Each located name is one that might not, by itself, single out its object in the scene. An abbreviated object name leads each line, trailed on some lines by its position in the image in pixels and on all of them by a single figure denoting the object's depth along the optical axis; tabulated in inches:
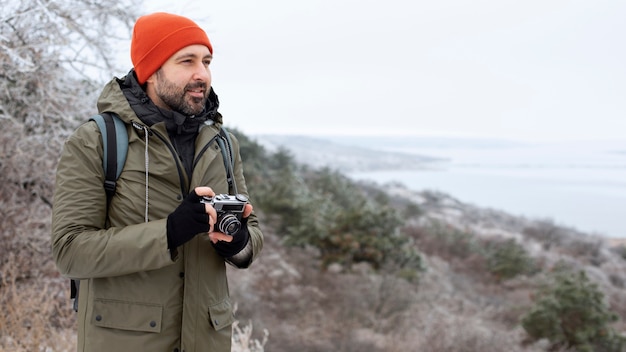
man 58.9
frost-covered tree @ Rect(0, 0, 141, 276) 172.1
